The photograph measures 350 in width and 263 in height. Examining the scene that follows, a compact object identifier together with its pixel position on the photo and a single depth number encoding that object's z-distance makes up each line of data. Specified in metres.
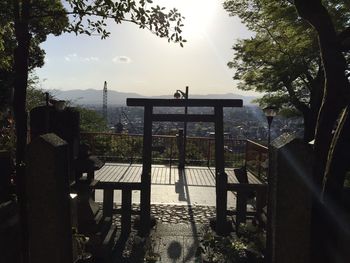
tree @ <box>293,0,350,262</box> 3.32
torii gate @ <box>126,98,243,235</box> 6.96
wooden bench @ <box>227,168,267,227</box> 6.77
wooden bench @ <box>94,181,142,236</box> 6.71
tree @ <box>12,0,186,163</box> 3.14
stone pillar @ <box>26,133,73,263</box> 3.32
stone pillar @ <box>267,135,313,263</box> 3.20
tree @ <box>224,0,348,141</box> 15.30
